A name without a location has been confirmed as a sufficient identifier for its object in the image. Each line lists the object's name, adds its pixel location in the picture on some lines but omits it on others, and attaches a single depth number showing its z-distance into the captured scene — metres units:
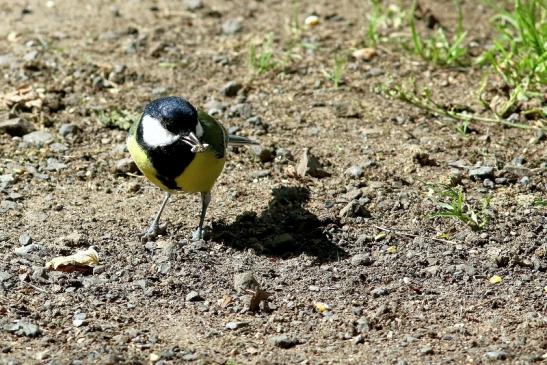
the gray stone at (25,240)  10.34
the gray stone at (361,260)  10.10
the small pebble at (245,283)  9.47
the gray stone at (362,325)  8.80
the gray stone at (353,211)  10.96
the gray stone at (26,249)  10.11
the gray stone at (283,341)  8.52
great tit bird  10.07
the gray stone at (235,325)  8.86
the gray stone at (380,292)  9.48
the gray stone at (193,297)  9.40
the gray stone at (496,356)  8.19
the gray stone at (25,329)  8.58
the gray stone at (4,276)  9.55
